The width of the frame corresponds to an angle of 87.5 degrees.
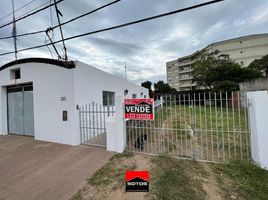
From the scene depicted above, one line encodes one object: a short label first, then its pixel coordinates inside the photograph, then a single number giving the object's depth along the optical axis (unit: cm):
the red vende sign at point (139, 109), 431
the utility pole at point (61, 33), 449
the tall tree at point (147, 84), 5265
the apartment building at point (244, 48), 3769
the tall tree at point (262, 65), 2505
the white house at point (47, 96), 561
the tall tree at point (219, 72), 1942
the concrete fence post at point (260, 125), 321
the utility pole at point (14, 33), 554
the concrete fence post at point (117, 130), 470
